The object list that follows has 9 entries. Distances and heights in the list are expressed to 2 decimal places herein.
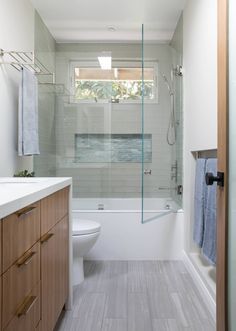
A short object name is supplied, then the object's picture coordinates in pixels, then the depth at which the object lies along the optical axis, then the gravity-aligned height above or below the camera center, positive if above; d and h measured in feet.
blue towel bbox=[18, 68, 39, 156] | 7.58 +1.36
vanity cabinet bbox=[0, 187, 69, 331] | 3.05 -1.35
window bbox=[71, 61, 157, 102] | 12.37 +3.58
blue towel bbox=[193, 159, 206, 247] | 7.28 -0.91
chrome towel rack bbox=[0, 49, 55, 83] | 7.07 +2.85
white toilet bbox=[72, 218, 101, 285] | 7.48 -1.99
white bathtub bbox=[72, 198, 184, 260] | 9.56 -2.34
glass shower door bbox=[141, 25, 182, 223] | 10.36 +1.49
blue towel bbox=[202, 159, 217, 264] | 6.53 -1.27
